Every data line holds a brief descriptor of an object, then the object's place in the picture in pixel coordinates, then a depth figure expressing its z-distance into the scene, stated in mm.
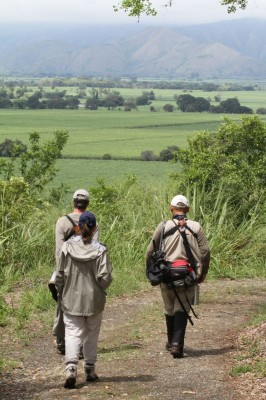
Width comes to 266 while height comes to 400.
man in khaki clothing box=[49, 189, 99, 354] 8828
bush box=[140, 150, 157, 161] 60678
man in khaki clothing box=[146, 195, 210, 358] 9211
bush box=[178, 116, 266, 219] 18534
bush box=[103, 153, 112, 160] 62988
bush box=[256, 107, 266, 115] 110462
